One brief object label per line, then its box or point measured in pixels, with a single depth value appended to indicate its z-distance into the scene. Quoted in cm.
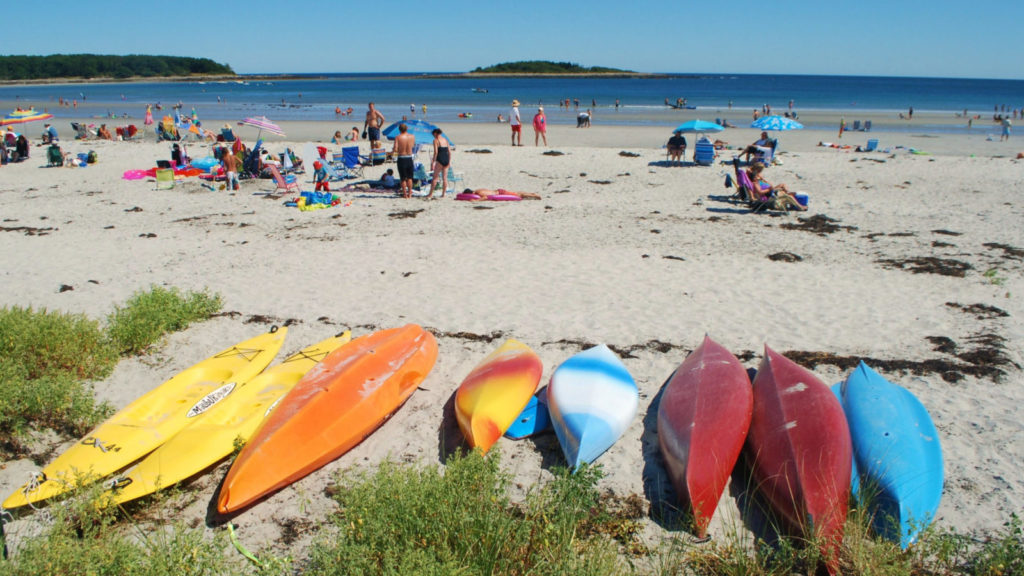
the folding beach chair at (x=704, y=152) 1504
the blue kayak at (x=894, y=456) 331
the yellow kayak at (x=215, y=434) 369
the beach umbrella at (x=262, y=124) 1269
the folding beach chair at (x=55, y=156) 1548
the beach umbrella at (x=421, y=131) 1327
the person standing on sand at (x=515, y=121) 1900
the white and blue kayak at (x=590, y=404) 402
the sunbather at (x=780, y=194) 1052
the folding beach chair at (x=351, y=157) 1348
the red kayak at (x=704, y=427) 351
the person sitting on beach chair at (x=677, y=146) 1493
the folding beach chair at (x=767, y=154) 1366
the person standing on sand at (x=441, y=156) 1121
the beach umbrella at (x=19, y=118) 2214
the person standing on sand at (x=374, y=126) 1539
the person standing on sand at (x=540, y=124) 1930
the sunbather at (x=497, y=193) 1172
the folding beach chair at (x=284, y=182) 1246
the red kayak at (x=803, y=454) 323
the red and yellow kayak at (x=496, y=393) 415
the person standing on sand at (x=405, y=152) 1127
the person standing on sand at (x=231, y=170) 1271
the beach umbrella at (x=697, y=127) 1534
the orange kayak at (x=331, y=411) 372
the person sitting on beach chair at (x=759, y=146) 1358
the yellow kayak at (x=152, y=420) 367
